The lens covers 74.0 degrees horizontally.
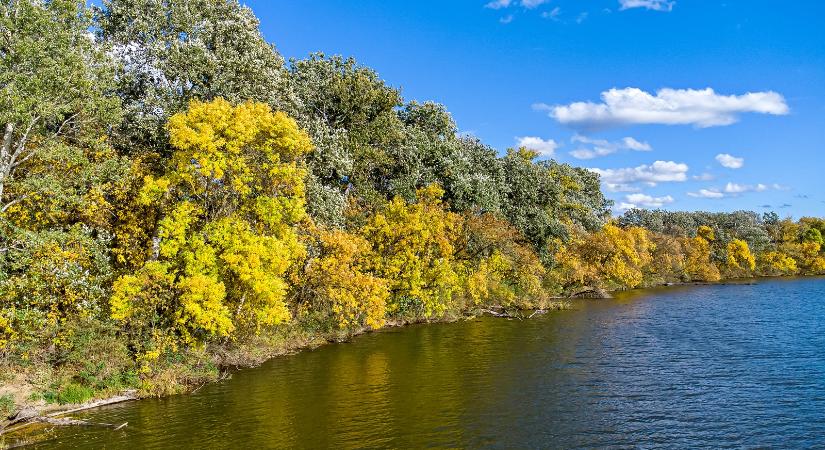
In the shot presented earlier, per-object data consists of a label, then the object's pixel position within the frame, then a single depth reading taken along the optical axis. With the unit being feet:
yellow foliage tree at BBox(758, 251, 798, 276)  469.57
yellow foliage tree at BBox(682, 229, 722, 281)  409.90
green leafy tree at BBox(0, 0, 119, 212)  87.66
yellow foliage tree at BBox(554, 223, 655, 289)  276.00
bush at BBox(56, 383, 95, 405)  91.20
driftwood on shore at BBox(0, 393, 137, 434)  78.74
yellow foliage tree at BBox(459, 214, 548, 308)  203.41
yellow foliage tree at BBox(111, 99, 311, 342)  101.86
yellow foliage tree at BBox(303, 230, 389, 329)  141.38
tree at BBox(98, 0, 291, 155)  123.54
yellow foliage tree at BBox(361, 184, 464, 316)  173.27
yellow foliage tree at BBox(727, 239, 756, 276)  448.24
